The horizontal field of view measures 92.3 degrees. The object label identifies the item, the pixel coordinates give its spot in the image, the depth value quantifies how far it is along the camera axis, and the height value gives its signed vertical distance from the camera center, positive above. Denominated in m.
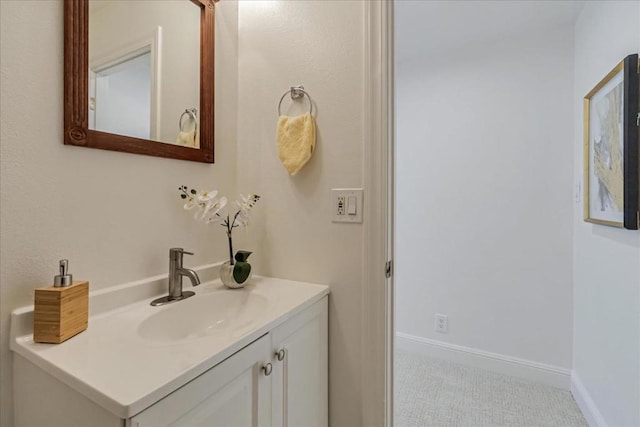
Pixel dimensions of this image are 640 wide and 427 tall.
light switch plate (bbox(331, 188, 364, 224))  1.17 +0.04
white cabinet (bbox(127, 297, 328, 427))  0.62 -0.44
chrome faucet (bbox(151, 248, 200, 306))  1.06 -0.21
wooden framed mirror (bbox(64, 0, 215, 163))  0.87 +0.37
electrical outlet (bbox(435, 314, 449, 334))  2.35 -0.83
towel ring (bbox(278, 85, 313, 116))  1.27 +0.51
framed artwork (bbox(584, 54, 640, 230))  1.23 +0.31
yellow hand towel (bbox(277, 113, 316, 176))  1.24 +0.30
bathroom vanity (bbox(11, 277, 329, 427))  0.58 -0.34
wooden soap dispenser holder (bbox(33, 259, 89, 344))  0.72 -0.23
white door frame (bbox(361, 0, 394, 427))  1.13 +0.04
